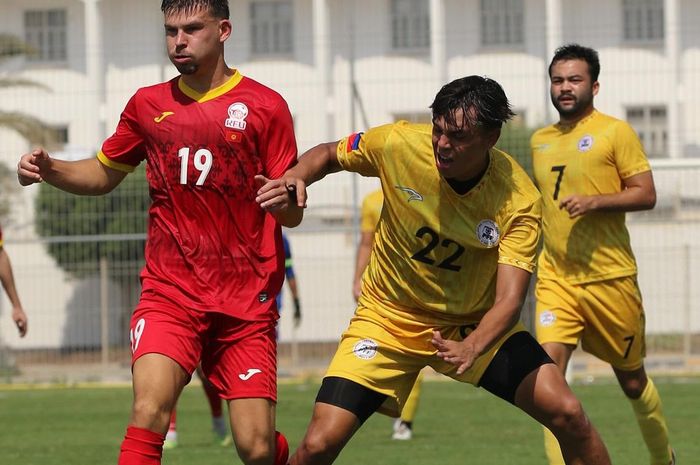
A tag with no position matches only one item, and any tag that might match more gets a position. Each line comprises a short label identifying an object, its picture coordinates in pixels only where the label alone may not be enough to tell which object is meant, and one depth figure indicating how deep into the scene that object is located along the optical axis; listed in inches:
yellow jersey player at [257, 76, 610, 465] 489.4
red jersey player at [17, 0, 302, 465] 518.9
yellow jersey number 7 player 688.4
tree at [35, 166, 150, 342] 1568.7
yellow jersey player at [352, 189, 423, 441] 916.0
